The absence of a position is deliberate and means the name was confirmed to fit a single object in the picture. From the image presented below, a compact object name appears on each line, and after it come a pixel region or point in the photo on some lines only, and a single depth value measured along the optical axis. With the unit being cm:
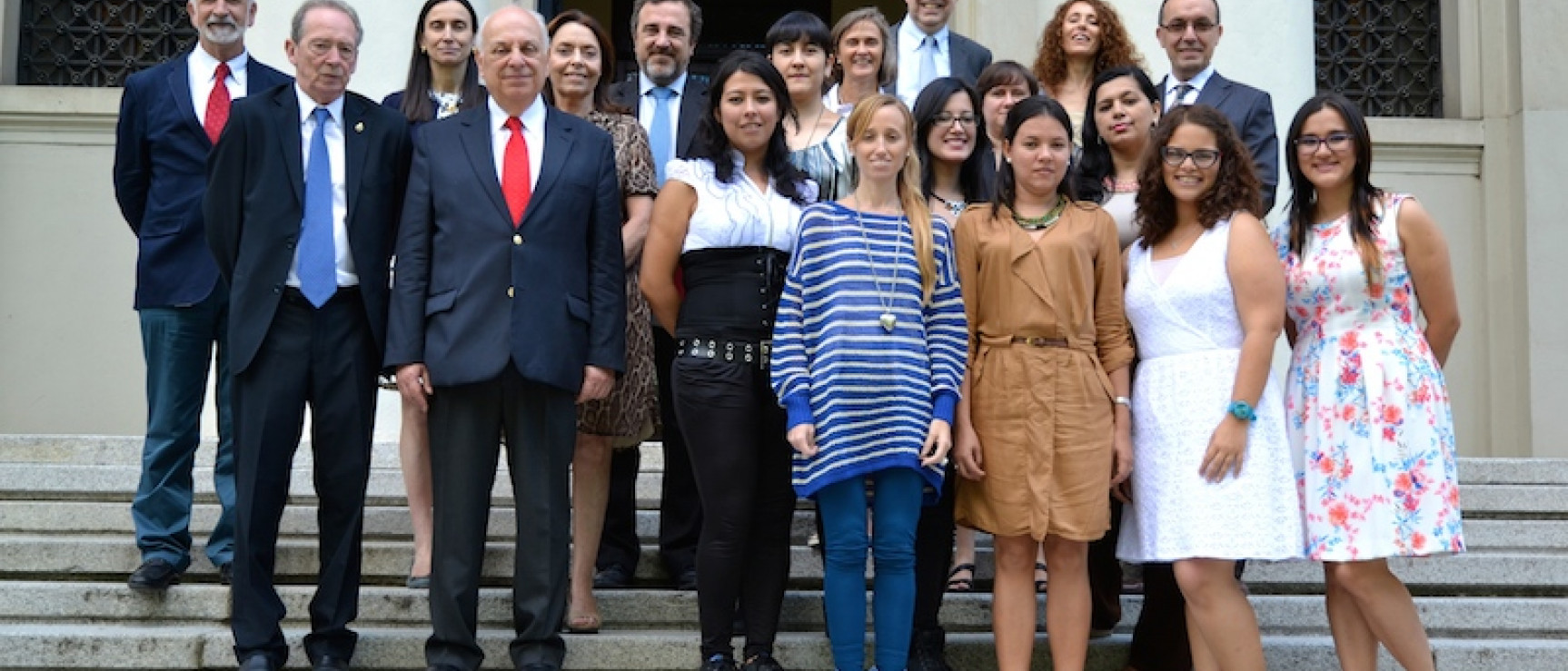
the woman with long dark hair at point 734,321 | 504
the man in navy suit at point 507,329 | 501
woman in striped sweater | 489
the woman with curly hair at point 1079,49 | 632
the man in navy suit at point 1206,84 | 599
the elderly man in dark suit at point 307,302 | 508
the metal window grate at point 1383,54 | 1056
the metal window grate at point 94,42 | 1007
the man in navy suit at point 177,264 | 570
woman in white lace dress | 482
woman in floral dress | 482
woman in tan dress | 495
